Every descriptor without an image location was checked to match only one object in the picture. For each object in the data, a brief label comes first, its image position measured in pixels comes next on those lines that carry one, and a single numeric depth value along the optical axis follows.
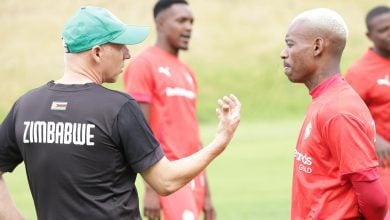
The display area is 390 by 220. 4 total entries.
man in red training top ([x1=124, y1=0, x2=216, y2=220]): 18.29
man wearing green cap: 10.95
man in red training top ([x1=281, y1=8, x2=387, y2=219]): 11.47
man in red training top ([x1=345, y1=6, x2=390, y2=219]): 18.28
